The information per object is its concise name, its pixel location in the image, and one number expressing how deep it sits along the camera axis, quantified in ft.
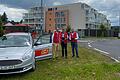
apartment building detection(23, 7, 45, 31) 148.86
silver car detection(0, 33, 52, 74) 10.03
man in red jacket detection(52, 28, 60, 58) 16.35
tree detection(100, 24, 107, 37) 103.64
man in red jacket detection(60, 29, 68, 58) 16.99
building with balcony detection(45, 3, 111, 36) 124.49
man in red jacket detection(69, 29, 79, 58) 17.12
